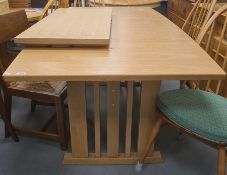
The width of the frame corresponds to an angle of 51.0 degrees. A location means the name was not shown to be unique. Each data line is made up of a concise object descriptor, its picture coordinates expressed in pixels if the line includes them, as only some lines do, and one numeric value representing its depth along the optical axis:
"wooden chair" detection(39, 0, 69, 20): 1.99
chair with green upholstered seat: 1.04
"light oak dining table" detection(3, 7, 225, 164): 0.86
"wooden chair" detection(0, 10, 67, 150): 1.40
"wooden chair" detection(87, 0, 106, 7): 2.19
